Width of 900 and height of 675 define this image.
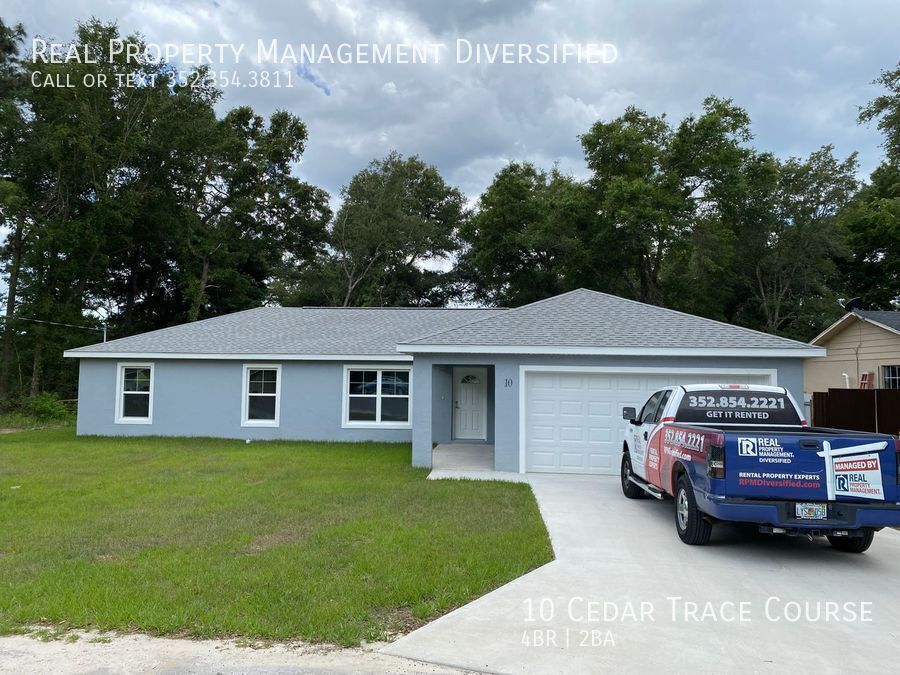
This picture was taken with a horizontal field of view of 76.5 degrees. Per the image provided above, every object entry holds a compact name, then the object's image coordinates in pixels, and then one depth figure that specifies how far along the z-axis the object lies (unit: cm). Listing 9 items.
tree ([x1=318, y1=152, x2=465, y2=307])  3606
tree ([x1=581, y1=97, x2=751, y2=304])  2622
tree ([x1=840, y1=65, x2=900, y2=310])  2888
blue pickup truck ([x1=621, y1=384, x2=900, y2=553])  563
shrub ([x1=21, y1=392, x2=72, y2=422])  2282
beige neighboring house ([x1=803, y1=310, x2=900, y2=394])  1734
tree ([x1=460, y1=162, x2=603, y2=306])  2834
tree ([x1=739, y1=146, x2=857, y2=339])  2914
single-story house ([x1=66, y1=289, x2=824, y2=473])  1155
